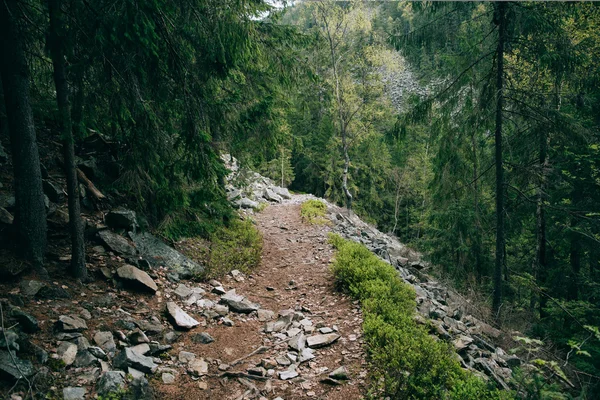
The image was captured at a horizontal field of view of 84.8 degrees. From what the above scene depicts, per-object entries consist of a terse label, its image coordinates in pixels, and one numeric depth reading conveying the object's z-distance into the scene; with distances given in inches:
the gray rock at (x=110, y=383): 139.4
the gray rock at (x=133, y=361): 161.0
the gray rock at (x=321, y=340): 211.0
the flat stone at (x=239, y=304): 257.1
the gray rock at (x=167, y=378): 166.7
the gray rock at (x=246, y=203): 628.6
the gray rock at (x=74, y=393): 133.3
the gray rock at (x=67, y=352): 149.1
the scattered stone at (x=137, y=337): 182.9
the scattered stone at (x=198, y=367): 180.2
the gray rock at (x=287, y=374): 181.8
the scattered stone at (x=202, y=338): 208.8
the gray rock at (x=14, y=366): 126.6
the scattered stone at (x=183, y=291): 248.5
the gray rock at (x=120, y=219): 259.1
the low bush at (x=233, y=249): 314.2
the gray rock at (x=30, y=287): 174.3
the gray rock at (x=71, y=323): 164.4
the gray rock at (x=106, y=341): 166.7
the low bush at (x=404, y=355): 155.3
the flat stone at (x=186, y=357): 187.2
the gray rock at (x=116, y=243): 242.2
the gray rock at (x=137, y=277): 224.4
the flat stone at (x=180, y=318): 214.9
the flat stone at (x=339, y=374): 178.4
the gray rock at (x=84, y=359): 150.7
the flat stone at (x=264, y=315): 250.8
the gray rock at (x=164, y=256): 267.6
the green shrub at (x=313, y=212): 575.2
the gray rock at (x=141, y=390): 145.7
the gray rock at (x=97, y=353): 159.2
